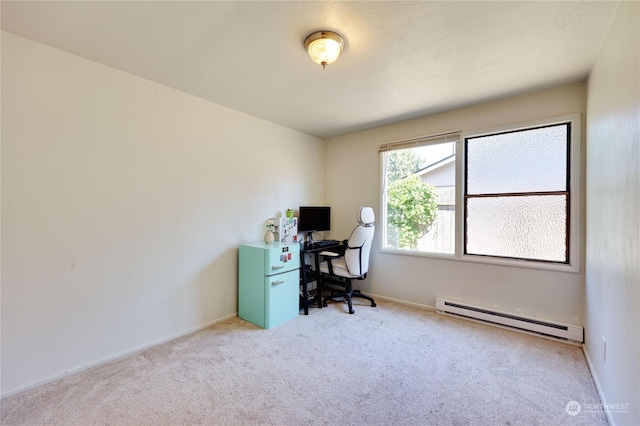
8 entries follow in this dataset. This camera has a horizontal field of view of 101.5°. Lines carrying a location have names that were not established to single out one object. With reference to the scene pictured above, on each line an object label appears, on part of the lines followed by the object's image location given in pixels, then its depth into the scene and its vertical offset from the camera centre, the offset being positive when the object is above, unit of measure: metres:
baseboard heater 2.39 -1.05
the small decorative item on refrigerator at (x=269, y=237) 3.16 -0.28
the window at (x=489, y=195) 2.51 +0.25
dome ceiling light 1.71 +1.13
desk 3.15 -0.73
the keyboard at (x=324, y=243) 3.59 -0.40
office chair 3.23 -0.53
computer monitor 3.79 -0.06
